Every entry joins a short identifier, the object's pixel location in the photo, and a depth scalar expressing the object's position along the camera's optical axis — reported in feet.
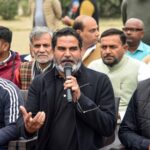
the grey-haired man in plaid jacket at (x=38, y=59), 21.49
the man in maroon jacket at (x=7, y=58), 22.14
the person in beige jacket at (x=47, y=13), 36.30
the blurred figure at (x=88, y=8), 33.87
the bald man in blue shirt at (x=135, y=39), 24.54
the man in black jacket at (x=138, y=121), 15.90
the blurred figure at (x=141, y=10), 30.00
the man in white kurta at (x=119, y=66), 20.18
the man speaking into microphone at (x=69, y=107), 15.63
